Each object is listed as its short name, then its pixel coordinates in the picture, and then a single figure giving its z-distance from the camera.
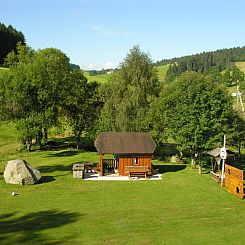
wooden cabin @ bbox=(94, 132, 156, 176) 33.69
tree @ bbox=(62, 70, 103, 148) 49.66
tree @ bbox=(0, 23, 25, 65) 123.62
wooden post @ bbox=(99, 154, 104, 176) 33.72
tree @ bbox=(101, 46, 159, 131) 42.66
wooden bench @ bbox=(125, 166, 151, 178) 33.06
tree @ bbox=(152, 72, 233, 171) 34.50
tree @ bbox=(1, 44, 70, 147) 46.47
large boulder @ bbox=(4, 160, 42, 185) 29.42
